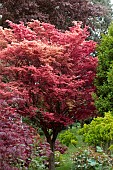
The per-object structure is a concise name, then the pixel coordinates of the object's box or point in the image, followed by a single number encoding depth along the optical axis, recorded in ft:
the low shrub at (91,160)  23.93
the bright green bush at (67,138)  36.52
